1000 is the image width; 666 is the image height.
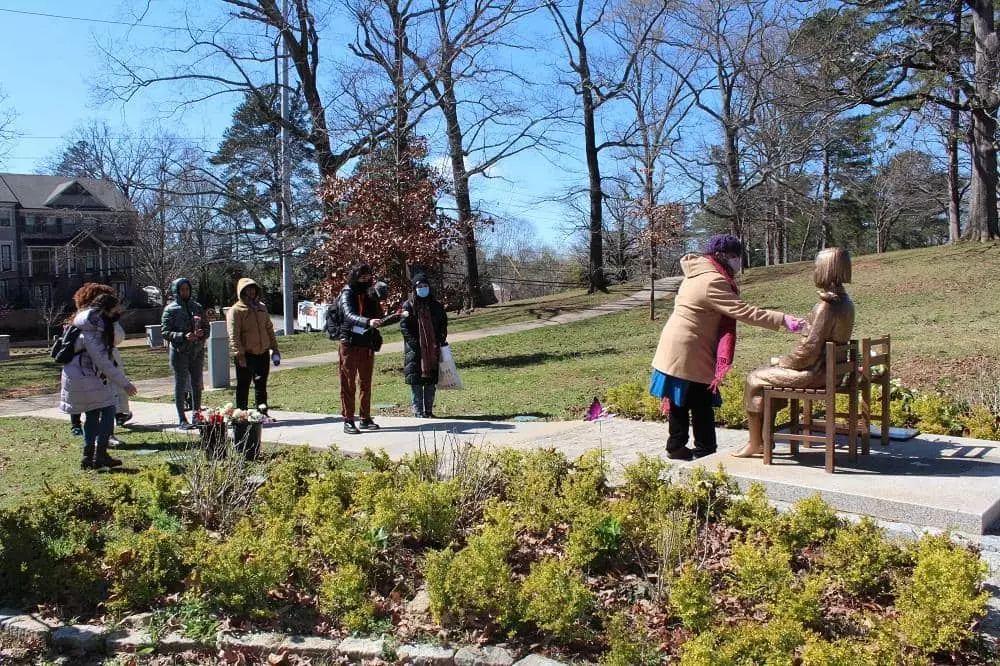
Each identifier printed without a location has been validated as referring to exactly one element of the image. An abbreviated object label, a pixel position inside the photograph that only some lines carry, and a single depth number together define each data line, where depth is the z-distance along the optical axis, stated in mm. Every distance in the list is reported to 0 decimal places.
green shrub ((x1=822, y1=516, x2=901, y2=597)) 3611
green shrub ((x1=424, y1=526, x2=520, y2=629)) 3537
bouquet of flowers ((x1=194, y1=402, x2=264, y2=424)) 6199
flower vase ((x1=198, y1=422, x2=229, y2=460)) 5984
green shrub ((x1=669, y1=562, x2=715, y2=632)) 3332
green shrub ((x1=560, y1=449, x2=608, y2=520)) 4496
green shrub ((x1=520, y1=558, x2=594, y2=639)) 3371
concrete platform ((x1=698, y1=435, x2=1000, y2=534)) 4320
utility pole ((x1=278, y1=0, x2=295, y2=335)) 22703
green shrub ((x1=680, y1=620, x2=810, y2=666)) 2951
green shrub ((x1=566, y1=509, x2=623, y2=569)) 3990
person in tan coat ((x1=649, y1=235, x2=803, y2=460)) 5402
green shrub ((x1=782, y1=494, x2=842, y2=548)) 4031
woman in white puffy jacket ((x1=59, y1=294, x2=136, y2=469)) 6883
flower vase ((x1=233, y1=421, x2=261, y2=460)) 6277
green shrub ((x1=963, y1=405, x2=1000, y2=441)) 6359
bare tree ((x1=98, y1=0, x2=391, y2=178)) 23500
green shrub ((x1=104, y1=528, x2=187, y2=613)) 4047
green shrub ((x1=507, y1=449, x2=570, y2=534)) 4531
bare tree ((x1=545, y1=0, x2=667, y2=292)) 32094
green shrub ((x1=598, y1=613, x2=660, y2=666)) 3127
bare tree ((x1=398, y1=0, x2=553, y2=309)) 20906
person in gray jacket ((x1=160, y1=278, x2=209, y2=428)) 8969
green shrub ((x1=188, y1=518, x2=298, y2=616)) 3877
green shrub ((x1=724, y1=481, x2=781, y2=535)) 4165
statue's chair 4871
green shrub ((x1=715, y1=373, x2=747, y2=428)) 7516
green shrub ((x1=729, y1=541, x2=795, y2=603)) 3477
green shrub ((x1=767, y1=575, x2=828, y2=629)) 3299
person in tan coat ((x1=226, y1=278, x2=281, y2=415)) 8500
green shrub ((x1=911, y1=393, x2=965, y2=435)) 6543
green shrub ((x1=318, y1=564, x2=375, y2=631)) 3715
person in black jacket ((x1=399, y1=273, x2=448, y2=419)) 8914
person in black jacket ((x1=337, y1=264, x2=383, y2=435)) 8242
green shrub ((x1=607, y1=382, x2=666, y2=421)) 8117
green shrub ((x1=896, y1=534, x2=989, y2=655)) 3051
